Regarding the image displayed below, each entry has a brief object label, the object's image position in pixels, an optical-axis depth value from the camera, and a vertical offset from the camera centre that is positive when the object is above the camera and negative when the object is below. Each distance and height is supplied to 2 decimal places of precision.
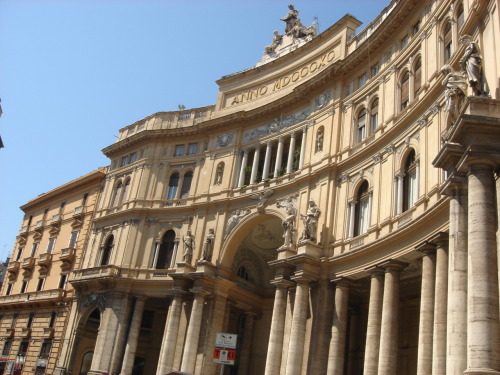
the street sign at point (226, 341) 19.02 +1.65
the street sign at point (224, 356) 18.81 +1.16
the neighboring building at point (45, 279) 42.69 +7.04
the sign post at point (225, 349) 18.88 +1.40
